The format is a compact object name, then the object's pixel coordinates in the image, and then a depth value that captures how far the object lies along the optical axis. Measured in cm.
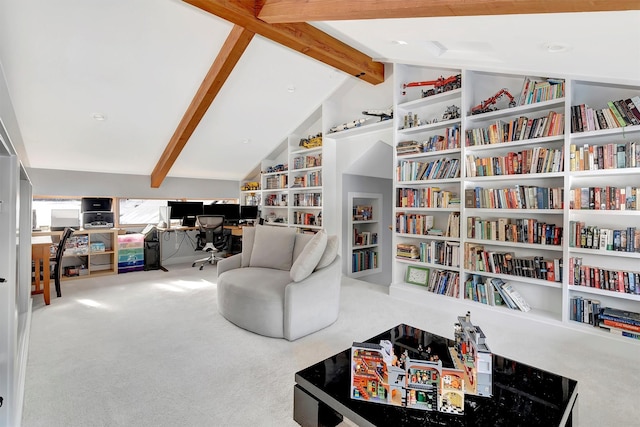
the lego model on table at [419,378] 132
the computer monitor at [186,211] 580
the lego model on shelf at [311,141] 519
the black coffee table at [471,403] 125
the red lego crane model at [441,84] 347
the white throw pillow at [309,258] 269
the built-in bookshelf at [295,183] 531
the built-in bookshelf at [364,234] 521
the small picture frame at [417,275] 383
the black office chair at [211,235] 555
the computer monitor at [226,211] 614
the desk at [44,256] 336
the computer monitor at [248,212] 640
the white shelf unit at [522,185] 261
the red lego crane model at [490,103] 315
